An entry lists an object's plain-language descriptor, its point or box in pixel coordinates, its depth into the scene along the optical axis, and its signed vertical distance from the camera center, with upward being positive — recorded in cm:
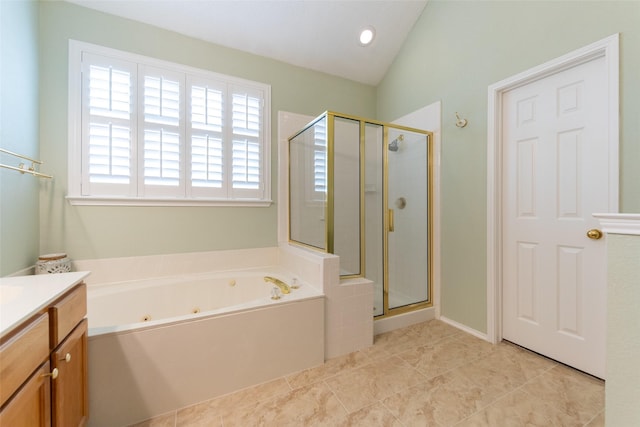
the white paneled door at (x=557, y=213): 159 +1
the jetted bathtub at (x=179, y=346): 129 -76
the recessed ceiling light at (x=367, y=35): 263 +182
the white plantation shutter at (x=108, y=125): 200 +68
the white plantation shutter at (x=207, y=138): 234 +68
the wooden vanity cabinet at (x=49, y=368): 69 -50
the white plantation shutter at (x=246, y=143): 250 +69
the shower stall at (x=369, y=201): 214 +11
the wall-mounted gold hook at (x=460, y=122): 224 +79
